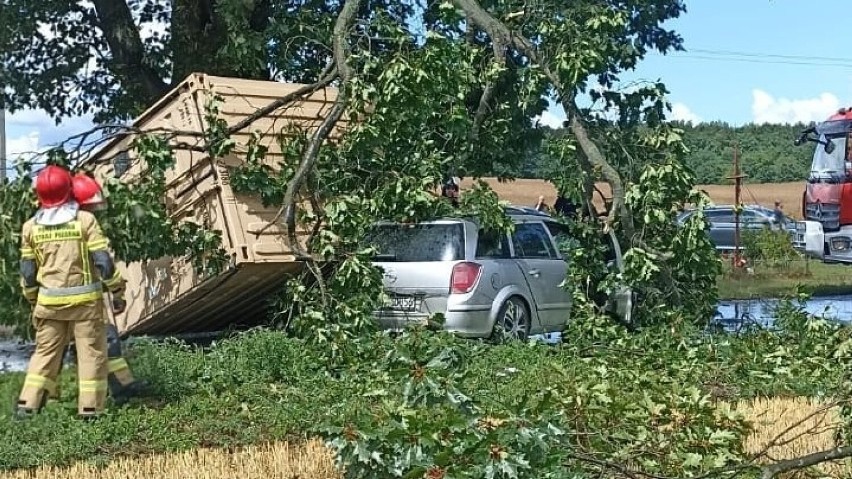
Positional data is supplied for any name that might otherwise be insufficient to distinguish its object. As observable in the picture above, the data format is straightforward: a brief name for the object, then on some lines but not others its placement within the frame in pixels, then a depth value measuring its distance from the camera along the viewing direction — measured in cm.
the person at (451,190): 1265
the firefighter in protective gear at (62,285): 880
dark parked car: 3234
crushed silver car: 1280
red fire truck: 2556
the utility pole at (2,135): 2952
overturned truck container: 1208
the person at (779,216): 3451
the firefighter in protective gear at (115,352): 934
